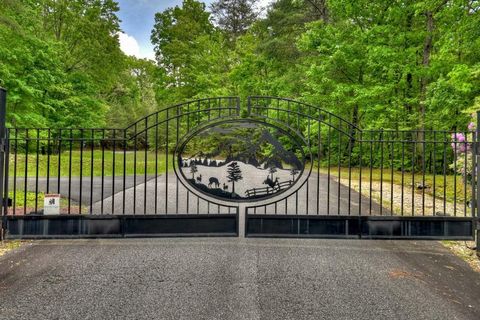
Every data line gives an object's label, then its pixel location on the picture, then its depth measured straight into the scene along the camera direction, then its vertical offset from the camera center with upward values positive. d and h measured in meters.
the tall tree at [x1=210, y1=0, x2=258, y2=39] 25.89 +11.85
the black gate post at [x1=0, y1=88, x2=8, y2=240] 3.86 +0.29
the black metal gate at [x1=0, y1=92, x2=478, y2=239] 3.96 -0.64
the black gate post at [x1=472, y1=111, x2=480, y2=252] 3.86 -0.16
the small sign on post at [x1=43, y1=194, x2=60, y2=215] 3.99 -0.54
